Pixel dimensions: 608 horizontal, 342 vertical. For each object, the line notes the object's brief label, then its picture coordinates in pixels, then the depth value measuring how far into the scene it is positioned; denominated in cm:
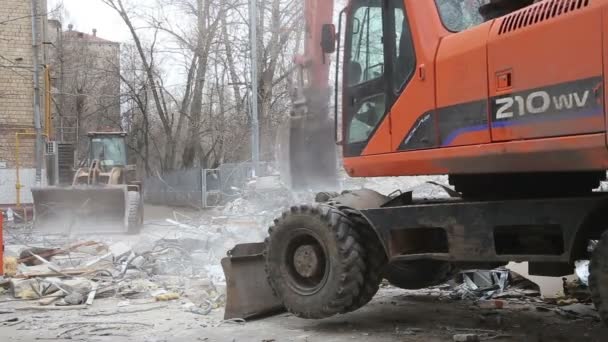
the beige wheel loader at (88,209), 1628
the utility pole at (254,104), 1798
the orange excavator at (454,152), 451
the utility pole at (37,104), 2192
